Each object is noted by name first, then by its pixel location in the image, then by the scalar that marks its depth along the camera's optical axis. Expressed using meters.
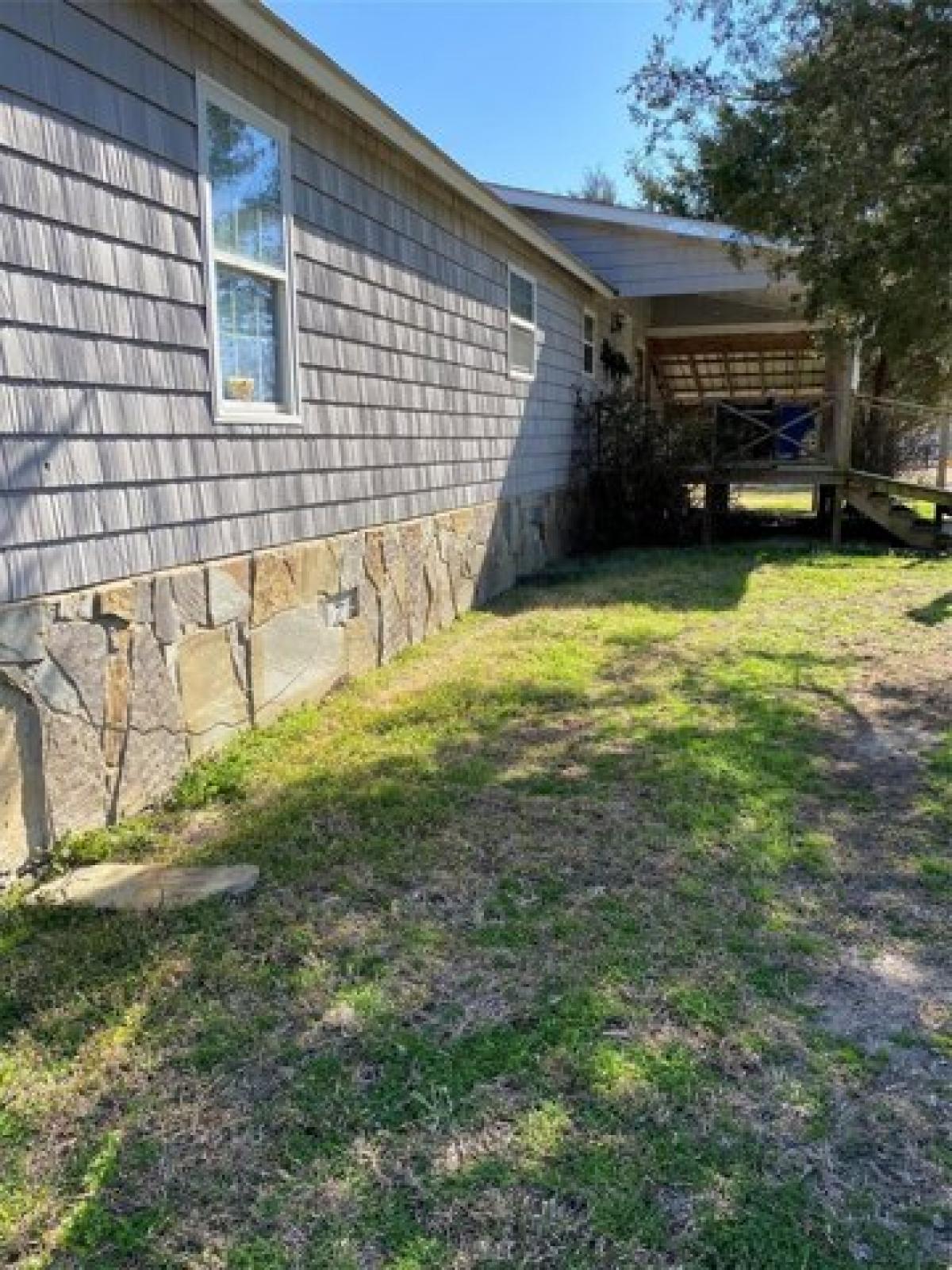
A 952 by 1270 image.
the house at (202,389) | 3.36
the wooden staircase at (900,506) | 11.30
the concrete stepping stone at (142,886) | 3.18
